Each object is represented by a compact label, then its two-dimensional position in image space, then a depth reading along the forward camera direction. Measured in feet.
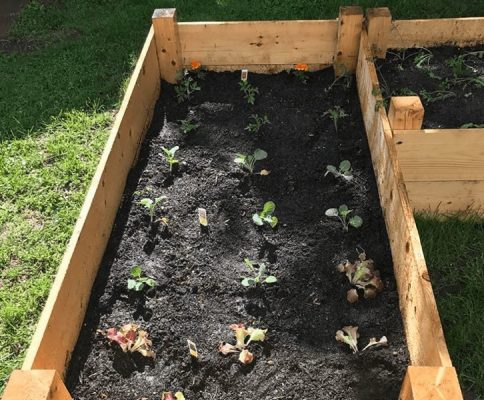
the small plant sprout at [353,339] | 7.06
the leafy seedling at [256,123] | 10.79
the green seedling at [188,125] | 10.83
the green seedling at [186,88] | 11.73
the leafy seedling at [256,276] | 7.84
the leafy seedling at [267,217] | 8.77
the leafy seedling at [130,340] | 7.13
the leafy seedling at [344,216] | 8.56
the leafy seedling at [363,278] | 7.65
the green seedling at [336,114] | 10.63
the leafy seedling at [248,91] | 11.53
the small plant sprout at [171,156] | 9.93
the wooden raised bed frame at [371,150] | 6.07
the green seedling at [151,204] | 8.90
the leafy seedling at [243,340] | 7.05
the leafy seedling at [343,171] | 9.41
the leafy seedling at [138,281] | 7.76
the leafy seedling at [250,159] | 9.78
